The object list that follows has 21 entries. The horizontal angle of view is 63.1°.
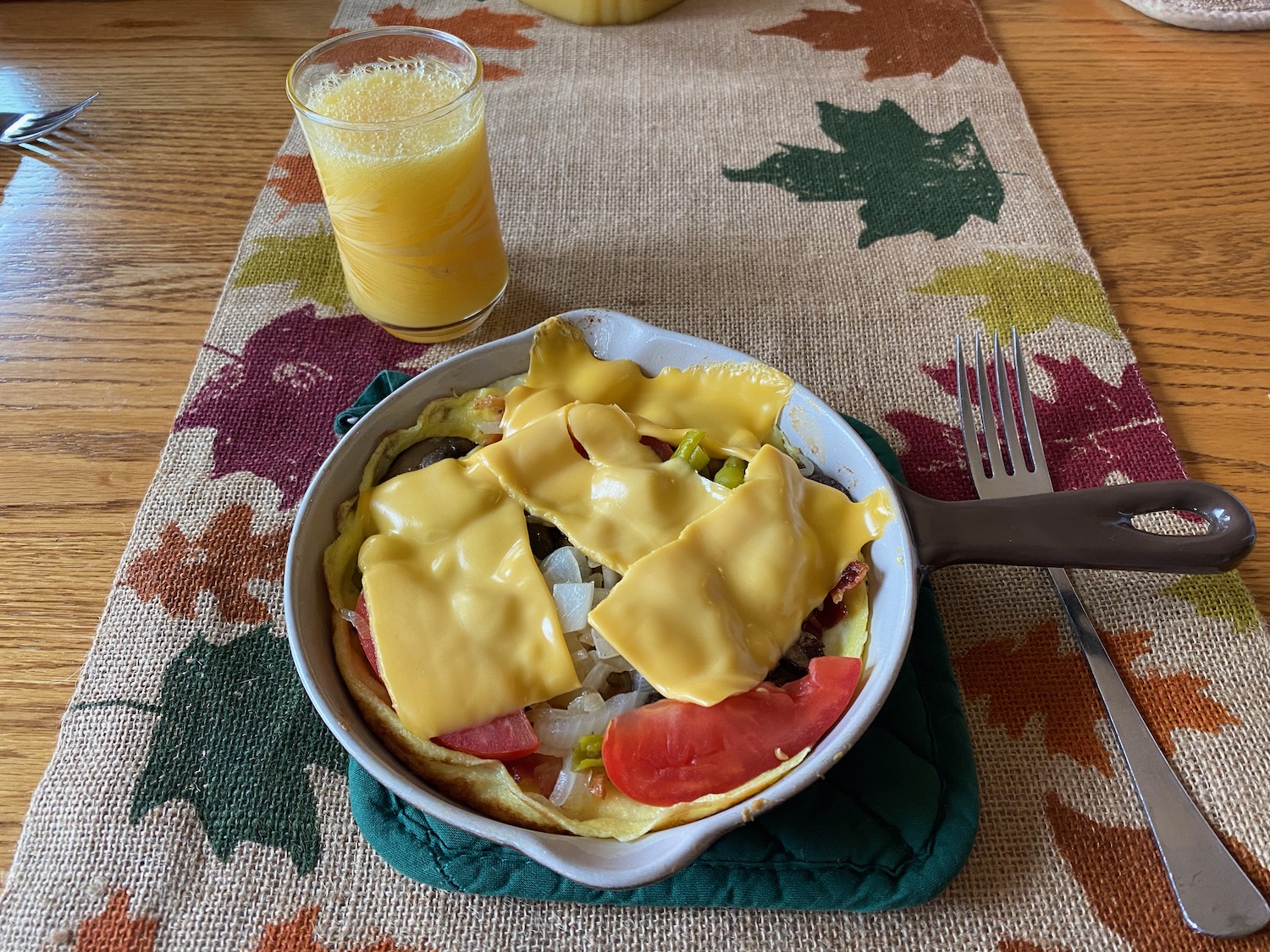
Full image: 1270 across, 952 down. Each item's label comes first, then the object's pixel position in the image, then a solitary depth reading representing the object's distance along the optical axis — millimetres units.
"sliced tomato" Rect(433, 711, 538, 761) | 274
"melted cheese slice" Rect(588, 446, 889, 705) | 276
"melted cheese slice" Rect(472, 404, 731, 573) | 301
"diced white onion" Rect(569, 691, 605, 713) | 287
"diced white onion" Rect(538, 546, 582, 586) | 303
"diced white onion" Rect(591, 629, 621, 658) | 289
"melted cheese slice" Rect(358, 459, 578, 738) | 276
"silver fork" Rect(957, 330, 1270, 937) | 276
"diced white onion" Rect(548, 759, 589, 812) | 276
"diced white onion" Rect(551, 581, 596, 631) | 291
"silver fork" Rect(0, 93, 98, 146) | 513
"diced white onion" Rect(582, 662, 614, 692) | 291
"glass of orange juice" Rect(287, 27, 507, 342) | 354
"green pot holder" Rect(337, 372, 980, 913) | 279
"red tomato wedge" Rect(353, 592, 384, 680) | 291
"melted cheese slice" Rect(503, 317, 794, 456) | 333
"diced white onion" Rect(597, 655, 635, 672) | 291
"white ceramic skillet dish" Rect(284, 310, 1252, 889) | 253
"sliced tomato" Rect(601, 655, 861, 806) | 270
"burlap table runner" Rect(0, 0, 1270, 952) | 285
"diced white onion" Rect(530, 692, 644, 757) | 285
